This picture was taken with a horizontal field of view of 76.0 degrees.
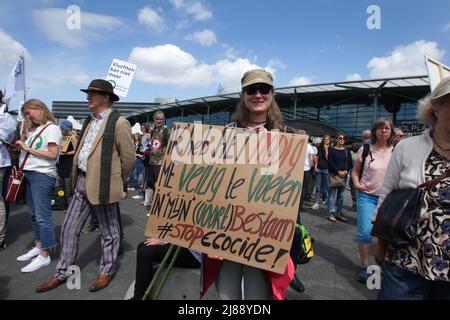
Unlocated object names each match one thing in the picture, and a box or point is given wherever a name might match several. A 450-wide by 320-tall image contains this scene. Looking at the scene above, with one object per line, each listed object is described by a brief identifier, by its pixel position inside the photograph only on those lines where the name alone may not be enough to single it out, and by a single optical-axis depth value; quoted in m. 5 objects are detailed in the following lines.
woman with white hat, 1.38
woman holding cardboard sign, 1.62
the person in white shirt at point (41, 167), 3.20
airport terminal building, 16.20
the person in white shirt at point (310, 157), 5.20
